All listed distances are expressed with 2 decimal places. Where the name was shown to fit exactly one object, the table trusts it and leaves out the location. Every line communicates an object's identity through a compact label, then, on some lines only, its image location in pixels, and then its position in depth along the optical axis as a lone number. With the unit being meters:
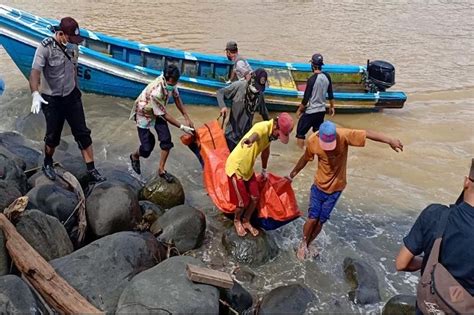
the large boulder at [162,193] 6.84
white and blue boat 10.69
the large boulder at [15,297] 3.79
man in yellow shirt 5.64
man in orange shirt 5.31
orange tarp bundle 6.29
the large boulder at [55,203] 5.62
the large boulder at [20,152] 6.81
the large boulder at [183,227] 6.05
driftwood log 4.17
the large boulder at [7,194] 5.12
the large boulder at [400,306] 5.07
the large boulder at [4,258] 4.54
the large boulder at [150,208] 6.42
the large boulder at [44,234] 4.86
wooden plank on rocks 4.53
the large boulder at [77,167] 6.68
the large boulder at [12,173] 5.87
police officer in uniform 5.66
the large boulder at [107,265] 4.55
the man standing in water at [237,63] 8.56
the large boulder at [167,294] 4.17
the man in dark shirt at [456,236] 3.00
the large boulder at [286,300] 5.11
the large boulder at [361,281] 5.76
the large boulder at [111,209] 5.71
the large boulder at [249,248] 6.18
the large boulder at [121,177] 6.85
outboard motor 11.47
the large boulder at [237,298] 4.99
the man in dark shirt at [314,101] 8.19
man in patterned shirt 6.59
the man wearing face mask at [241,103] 7.05
